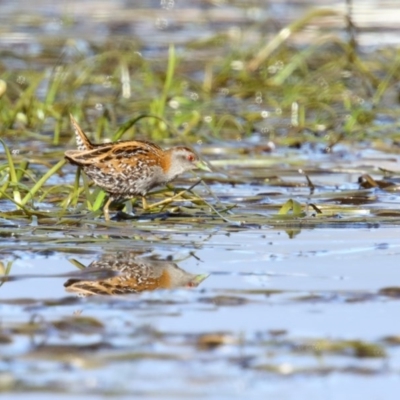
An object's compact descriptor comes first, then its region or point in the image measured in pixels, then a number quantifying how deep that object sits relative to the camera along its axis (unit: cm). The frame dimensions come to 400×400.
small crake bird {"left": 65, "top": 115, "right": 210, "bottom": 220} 1684
